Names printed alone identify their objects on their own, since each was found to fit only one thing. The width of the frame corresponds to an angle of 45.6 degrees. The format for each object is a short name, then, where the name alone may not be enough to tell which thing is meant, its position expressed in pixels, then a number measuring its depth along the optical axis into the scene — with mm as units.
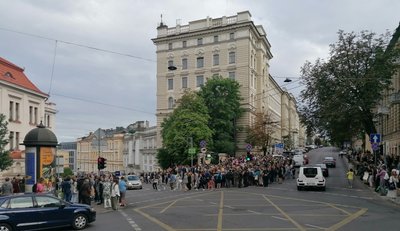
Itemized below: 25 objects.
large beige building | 77375
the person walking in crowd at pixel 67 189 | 23531
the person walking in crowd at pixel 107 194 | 23700
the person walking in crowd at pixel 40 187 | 23017
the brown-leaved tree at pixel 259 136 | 73062
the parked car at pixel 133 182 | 44719
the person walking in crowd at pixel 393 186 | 25486
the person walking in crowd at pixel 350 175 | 33500
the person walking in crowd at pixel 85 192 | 23578
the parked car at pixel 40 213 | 14891
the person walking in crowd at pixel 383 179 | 27600
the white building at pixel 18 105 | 52969
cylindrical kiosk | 25531
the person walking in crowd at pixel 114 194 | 23234
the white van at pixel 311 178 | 32062
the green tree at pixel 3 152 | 38875
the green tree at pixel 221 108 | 70250
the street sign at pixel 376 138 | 29906
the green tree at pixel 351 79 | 35594
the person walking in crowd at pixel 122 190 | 24562
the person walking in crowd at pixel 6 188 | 24938
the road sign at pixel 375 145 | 30139
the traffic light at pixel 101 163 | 27341
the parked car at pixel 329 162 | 58656
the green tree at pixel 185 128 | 63938
